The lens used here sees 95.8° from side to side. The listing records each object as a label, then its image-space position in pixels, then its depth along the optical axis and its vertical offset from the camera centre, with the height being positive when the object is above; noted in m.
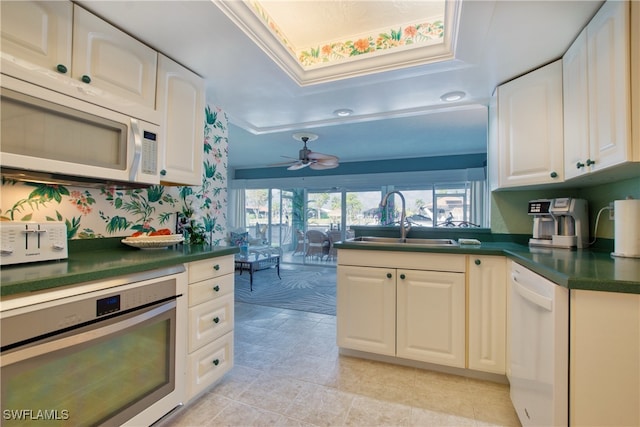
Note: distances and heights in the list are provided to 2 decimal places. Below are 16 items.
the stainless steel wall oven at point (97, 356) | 0.92 -0.54
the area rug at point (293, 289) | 3.62 -1.09
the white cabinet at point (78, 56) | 1.14 +0.73
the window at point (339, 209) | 5.80 +0.21
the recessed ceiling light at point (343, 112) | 2.78 +1.04
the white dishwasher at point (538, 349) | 1.03 -0.53
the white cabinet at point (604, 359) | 0.92 -0.45
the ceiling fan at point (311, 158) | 4.02 +0.84
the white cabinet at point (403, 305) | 1.90 -0.60
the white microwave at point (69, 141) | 1.10 +0.33
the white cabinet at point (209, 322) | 1.54 -0.61
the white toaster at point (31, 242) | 1.08 -0.11
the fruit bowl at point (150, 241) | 1.69 -0.15
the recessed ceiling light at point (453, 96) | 2.32 +1.02
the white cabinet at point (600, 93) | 1.19 +0.61
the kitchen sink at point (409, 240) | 2.33 -0.19
